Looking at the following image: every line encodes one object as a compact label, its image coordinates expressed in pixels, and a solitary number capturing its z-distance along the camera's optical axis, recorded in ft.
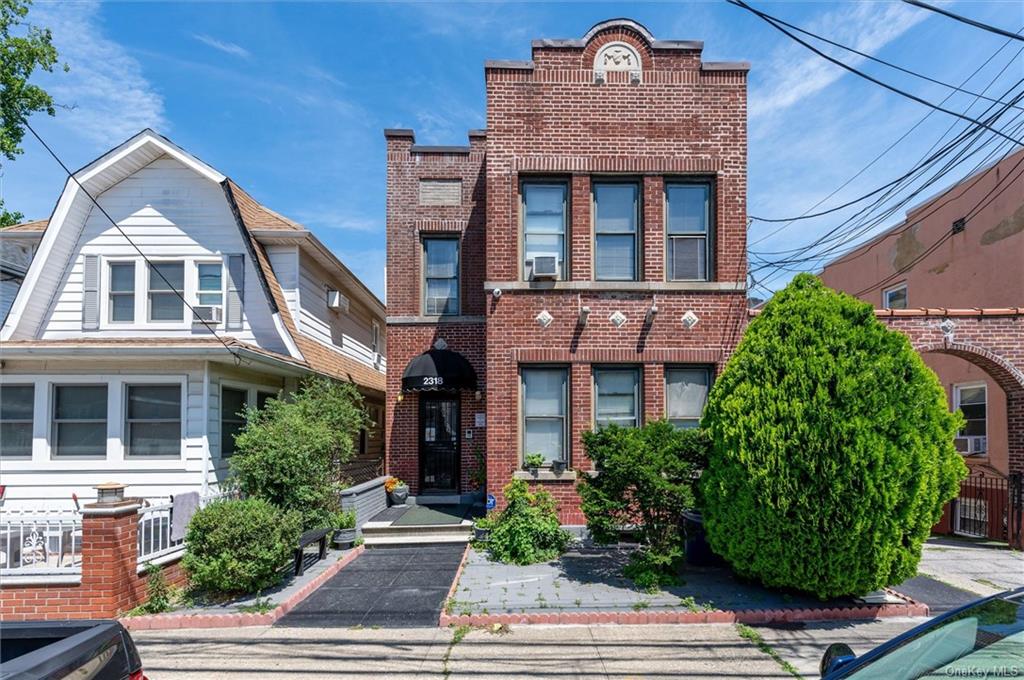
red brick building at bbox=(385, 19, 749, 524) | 32.73
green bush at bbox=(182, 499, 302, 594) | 22.06
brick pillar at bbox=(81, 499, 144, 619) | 20.71
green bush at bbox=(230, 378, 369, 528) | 27.55
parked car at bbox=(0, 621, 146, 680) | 8.43
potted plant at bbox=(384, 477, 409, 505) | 38.58
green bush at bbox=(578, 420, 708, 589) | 23.59
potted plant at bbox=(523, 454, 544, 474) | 31.99
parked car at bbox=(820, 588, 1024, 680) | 8.13
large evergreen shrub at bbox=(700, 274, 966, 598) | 19.88
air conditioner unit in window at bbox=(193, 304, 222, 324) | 36.37
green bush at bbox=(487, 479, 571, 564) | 28.32
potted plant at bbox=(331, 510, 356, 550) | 31.86
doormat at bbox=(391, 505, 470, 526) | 33.96
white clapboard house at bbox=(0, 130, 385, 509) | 29.81
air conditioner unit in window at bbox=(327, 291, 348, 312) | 45.65
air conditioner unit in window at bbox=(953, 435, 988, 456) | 43.11
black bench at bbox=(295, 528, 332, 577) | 26.17
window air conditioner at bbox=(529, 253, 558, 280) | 32.50
